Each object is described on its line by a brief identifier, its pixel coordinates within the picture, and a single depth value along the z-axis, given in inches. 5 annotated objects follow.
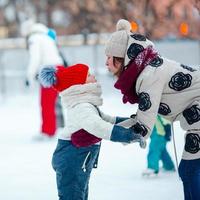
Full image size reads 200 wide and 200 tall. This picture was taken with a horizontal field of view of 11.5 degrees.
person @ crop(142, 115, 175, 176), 363.2
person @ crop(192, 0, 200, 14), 352.7
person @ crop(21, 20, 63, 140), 528.9
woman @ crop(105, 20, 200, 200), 209.4
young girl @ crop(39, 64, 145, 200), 232.0
